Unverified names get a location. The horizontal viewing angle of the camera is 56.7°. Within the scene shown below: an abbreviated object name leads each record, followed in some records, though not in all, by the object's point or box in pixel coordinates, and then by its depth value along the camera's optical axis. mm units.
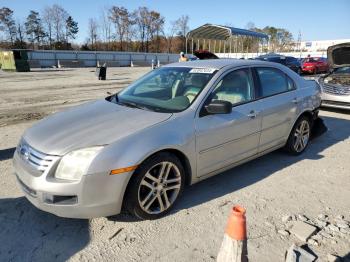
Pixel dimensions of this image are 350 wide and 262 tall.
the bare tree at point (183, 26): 71688
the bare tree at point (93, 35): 66562
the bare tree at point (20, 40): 59688
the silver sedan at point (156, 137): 2852
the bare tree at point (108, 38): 69250
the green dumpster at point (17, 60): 26573
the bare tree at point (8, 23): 62812
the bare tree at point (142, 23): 73375
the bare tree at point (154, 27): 74250
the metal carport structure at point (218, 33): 30219
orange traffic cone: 2107
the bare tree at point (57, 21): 67125
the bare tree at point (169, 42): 71688
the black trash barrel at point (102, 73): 19406
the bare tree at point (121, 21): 71125
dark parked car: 22856
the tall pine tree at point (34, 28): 65312
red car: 25953
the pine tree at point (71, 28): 70275
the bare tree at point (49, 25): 66400
